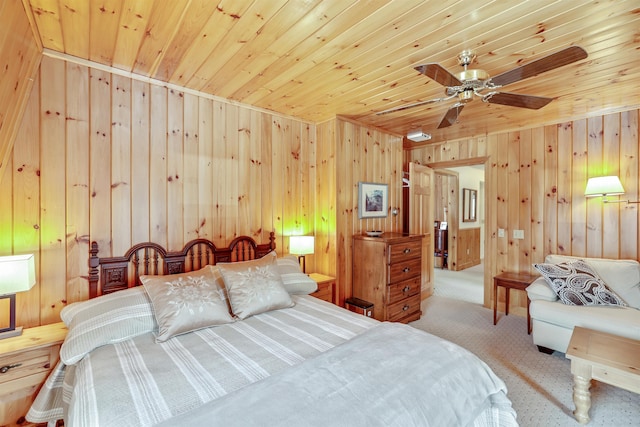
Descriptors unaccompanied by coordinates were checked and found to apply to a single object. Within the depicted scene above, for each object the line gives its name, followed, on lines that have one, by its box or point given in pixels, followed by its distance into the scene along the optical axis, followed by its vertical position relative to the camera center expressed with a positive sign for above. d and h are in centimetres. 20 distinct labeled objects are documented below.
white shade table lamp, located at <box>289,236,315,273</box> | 313 -35
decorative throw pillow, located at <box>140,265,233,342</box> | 180 -59
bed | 111 -74
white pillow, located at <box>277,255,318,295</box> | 262 -61
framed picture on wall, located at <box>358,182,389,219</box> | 366 +16
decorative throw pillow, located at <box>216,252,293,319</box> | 211 -57
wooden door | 457 +0
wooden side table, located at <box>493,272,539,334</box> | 336 -84
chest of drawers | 327 -73
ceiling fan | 154 +80
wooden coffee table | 176 -97
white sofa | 245 -89
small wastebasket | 317 -104
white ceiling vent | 338 +90
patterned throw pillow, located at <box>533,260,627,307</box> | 269 -70
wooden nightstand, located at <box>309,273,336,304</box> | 315 -84
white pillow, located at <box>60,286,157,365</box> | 158 -65
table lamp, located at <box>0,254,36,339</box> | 167 -37
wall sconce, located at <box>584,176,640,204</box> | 303 +26
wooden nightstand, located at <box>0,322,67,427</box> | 169 -93
